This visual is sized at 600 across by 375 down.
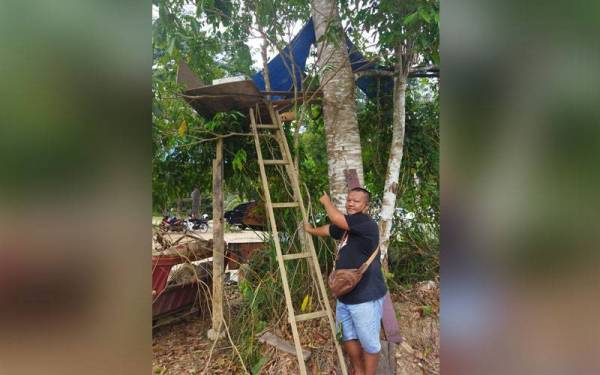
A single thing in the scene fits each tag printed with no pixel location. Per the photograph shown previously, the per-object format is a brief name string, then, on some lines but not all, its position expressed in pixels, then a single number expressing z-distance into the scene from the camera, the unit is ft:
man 7.81
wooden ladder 8.74
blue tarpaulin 11.95
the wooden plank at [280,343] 9.38
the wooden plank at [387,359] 9.09
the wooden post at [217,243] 11.47
